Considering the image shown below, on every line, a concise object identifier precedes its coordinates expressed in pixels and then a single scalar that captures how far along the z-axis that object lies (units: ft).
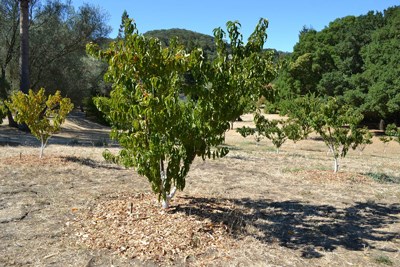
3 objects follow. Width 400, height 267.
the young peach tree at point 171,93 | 15.69
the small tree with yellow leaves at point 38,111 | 32.37
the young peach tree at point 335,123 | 33.94
